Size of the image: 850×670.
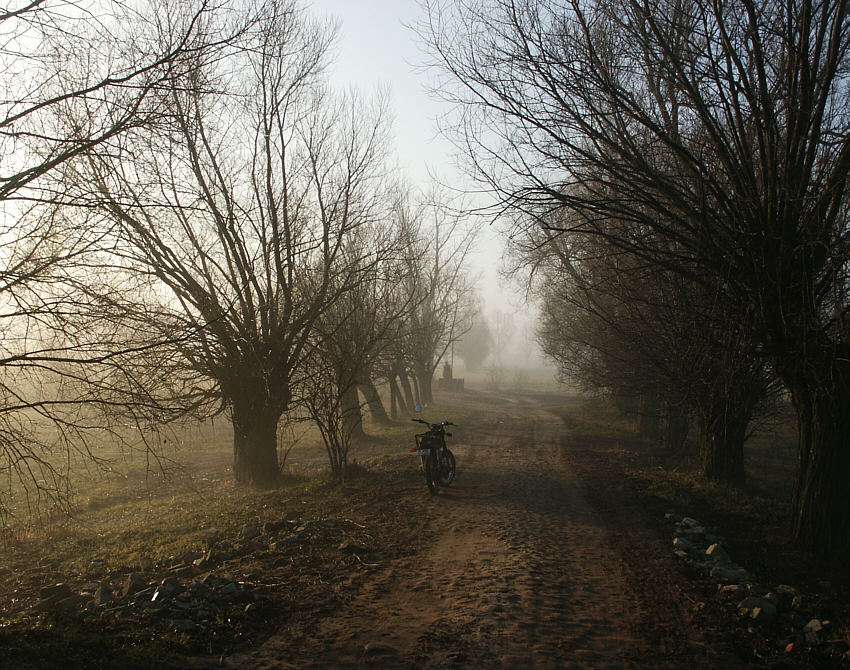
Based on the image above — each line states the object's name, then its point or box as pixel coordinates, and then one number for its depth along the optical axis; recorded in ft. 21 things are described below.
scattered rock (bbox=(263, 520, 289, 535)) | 25.16
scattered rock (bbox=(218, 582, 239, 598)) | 17.20
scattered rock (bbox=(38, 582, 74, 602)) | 18.88
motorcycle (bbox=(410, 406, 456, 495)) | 32.17
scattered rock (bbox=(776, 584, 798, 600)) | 18.53
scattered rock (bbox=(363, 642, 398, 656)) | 14.34
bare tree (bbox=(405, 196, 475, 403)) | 96.17
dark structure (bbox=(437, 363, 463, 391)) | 168.14
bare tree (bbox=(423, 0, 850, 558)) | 21.21
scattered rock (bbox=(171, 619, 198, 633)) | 14.67
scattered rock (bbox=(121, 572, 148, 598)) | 18.04
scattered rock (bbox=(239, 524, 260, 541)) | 24.48
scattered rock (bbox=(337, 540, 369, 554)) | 22.57
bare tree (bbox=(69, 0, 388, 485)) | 37.93
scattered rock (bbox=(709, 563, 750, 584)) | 19.49
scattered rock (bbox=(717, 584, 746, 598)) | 18.16
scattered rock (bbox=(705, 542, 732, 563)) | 21.49
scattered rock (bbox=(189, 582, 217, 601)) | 16.78
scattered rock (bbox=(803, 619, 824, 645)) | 15.16
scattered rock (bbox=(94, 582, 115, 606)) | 17.13
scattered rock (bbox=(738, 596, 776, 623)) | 16.40
